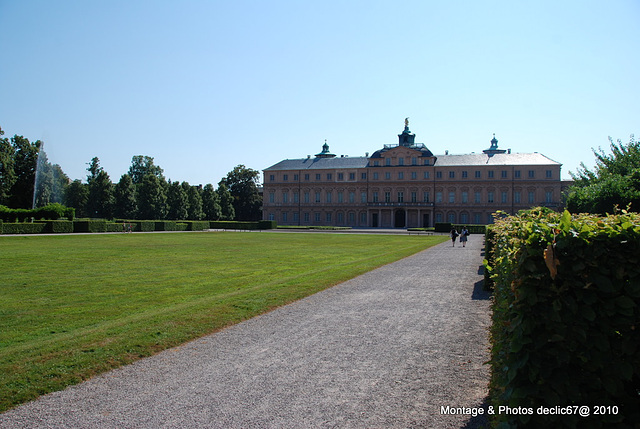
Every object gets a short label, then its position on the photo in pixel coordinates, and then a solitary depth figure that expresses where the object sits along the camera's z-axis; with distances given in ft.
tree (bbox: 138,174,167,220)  245.24
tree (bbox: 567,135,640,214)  75.25
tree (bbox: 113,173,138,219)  248.73
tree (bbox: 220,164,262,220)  308.19
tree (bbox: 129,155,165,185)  328.97
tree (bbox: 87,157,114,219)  249.75
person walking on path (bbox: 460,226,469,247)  108.63
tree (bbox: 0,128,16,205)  184.32
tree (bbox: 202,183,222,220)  276.62
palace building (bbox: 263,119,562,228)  251.19
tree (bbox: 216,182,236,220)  284.20
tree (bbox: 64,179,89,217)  263.49
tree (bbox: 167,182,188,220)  256.11
